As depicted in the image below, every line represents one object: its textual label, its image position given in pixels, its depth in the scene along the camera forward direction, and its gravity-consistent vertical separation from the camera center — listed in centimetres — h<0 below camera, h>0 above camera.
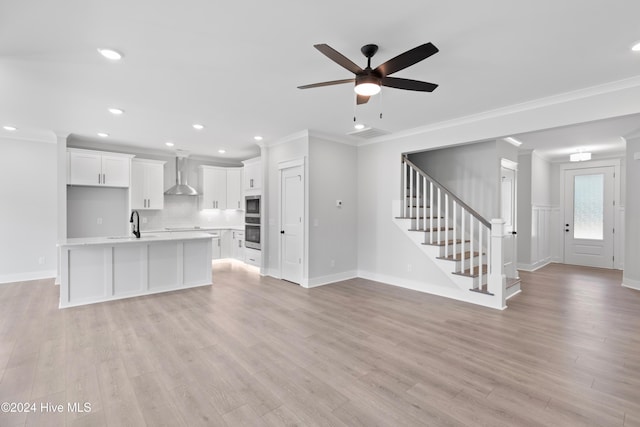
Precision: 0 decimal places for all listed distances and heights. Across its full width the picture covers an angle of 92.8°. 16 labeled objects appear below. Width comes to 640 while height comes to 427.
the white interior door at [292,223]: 557 -23
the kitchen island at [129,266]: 421 -86
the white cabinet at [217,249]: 776 -99
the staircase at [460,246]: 422 -57
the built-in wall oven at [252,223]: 680 -28
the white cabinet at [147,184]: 670 +60
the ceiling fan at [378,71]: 209 +108
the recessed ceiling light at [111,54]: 265 +139
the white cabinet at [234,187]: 809 +63
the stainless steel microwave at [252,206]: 682 +11
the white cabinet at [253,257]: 677 -106
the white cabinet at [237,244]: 760 -87
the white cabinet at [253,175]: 686 +84
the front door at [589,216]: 712 -13
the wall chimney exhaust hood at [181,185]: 732 +62
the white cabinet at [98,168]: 583 +85
